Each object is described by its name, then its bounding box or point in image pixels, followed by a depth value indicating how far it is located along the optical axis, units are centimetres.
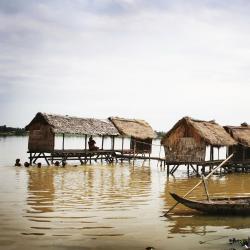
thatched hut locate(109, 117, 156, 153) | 3438
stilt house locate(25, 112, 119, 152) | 2844
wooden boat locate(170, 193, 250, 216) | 1190
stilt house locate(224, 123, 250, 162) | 2702
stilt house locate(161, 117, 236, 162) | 2381
